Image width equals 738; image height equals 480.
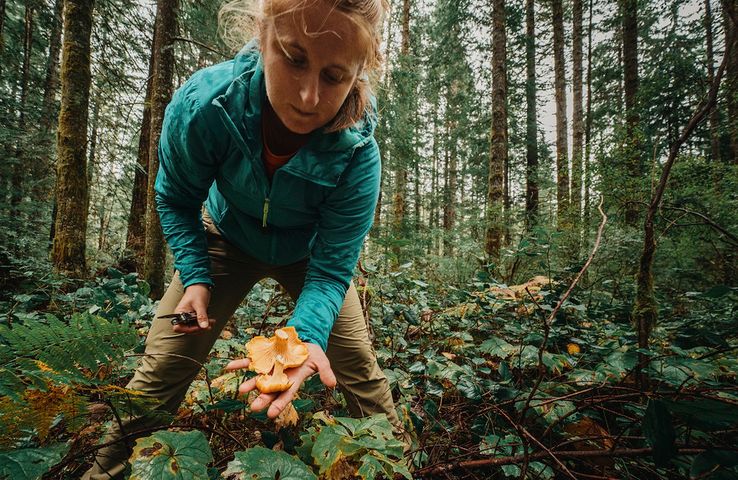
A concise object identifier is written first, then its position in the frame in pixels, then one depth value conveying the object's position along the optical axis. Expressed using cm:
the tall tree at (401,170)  1088
